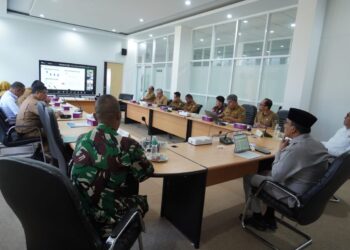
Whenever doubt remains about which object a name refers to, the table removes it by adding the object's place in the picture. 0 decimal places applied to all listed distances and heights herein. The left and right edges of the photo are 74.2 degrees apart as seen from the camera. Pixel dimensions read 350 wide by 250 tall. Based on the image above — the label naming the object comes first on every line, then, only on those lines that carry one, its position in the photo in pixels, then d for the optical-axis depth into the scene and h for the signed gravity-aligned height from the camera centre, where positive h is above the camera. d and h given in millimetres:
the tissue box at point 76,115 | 3405 -522
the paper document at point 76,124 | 2842 -563
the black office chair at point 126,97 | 7379 -431
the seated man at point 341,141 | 2887 -505
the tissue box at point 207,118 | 4156 -511
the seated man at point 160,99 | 6535 -375
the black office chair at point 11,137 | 2865 -792
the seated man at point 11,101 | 3596 -429
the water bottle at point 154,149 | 1759 -495
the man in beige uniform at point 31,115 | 2938 -503
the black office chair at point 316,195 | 1523 -670
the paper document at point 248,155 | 2120 -569
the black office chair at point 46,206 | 787 -472
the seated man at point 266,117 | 3988 -370
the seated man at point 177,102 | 6109 -390
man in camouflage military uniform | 1105 -415
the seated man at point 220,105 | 4863 -297
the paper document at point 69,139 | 2177 -576
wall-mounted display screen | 7910 +39
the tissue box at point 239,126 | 3614 -515
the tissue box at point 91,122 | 2956 -530
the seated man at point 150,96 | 7223 -334
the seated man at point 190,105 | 5617 -406
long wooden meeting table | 1713 -724
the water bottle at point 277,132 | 3139 -503
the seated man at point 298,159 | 1661 -441
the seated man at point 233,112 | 4402 -369
